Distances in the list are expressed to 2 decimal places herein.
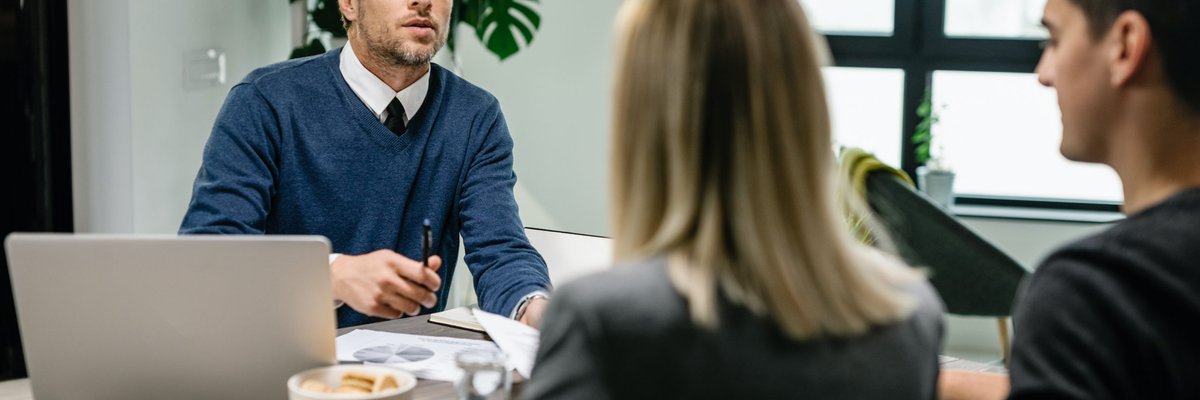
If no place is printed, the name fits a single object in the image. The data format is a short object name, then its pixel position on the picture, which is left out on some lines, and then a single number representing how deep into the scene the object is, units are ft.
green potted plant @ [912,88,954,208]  13.44
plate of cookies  3.84
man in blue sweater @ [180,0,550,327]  6.38
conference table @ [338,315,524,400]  5.60
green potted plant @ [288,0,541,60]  12.14
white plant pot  13.42
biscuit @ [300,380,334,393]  3.90
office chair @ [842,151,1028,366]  5.39
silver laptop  3.97
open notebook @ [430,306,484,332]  5.74
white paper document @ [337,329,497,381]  4.90
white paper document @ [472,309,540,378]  4.90
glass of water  3.92
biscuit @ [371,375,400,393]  3.94
